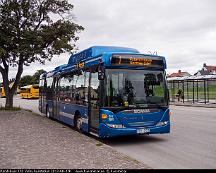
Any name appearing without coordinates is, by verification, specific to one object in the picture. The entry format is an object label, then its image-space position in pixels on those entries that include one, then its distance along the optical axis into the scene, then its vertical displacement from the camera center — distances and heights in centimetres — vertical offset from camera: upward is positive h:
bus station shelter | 3147 +104
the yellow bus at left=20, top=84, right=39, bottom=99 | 5994 -6
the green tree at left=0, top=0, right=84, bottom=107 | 2236 +389
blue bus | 1075 -11
